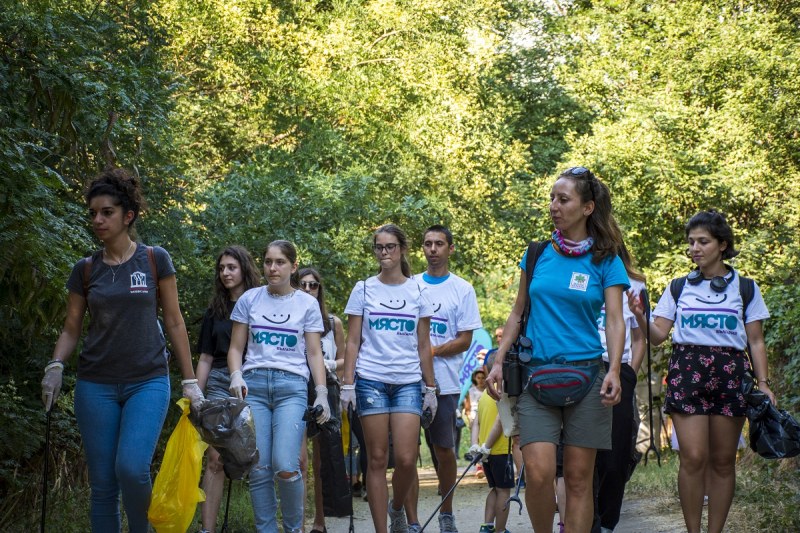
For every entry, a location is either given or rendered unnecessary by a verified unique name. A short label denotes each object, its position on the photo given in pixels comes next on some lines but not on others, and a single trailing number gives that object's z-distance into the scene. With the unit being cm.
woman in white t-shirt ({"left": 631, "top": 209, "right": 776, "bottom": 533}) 749
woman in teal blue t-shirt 596
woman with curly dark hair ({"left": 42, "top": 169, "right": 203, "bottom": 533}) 613
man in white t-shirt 903
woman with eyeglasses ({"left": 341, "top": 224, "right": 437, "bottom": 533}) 796
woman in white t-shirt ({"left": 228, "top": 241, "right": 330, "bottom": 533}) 726
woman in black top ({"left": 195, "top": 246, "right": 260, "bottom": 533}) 865
